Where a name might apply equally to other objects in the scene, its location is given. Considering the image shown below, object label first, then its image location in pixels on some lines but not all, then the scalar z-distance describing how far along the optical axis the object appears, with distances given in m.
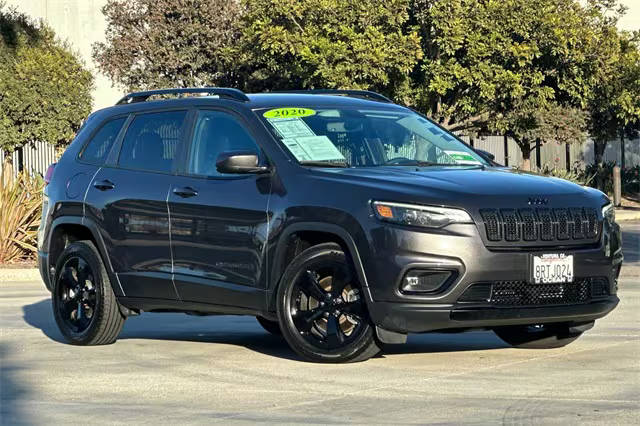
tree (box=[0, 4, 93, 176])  44.31
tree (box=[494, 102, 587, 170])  38.50
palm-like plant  20.84
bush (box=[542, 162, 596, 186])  35.78
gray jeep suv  8.76
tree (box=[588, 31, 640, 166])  39.24
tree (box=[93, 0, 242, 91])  42.44
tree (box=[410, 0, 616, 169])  36.53
